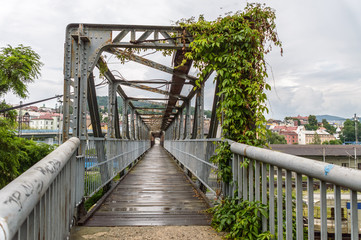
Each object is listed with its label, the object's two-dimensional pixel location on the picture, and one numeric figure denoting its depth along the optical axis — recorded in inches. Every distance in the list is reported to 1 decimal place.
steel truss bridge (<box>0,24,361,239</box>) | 49.3
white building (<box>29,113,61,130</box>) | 4161.2
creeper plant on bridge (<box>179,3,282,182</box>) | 141.2
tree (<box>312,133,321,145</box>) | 3571.6
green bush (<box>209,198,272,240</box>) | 99.0
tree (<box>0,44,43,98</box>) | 308.5
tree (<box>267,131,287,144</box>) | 2532.0
